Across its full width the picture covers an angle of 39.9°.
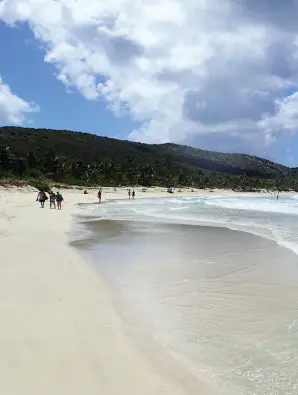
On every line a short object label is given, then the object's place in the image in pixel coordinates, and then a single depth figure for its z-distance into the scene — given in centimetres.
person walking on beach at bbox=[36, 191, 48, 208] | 3554
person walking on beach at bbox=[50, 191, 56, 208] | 3516
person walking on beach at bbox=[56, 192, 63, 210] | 3541
